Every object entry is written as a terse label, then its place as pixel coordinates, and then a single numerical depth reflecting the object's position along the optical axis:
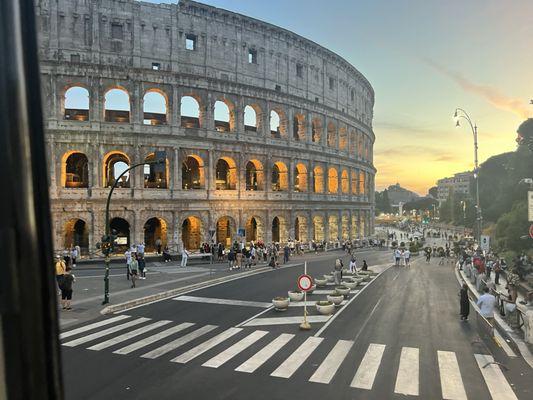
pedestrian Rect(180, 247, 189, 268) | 32.62
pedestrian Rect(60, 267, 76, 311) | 17.06
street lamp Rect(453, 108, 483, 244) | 30.95
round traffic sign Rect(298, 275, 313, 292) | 15.71
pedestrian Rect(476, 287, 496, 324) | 13.52
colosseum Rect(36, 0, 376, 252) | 37.41
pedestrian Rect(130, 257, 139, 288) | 22.91
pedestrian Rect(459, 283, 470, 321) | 16.22
